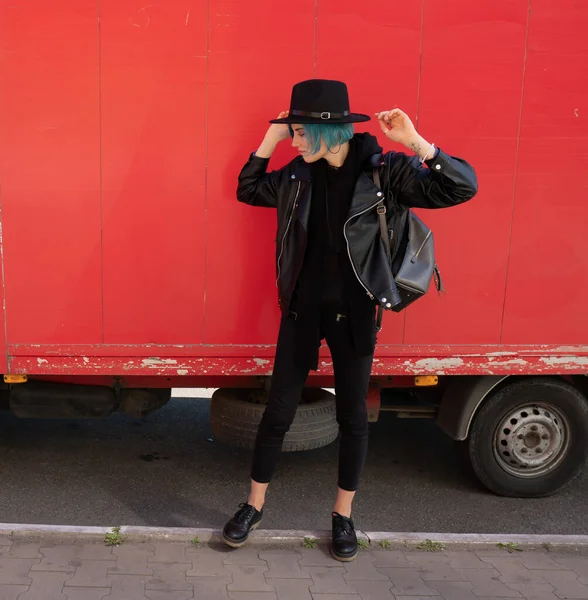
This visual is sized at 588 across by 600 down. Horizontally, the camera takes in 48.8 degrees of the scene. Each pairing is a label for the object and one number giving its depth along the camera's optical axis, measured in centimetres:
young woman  278
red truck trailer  331
